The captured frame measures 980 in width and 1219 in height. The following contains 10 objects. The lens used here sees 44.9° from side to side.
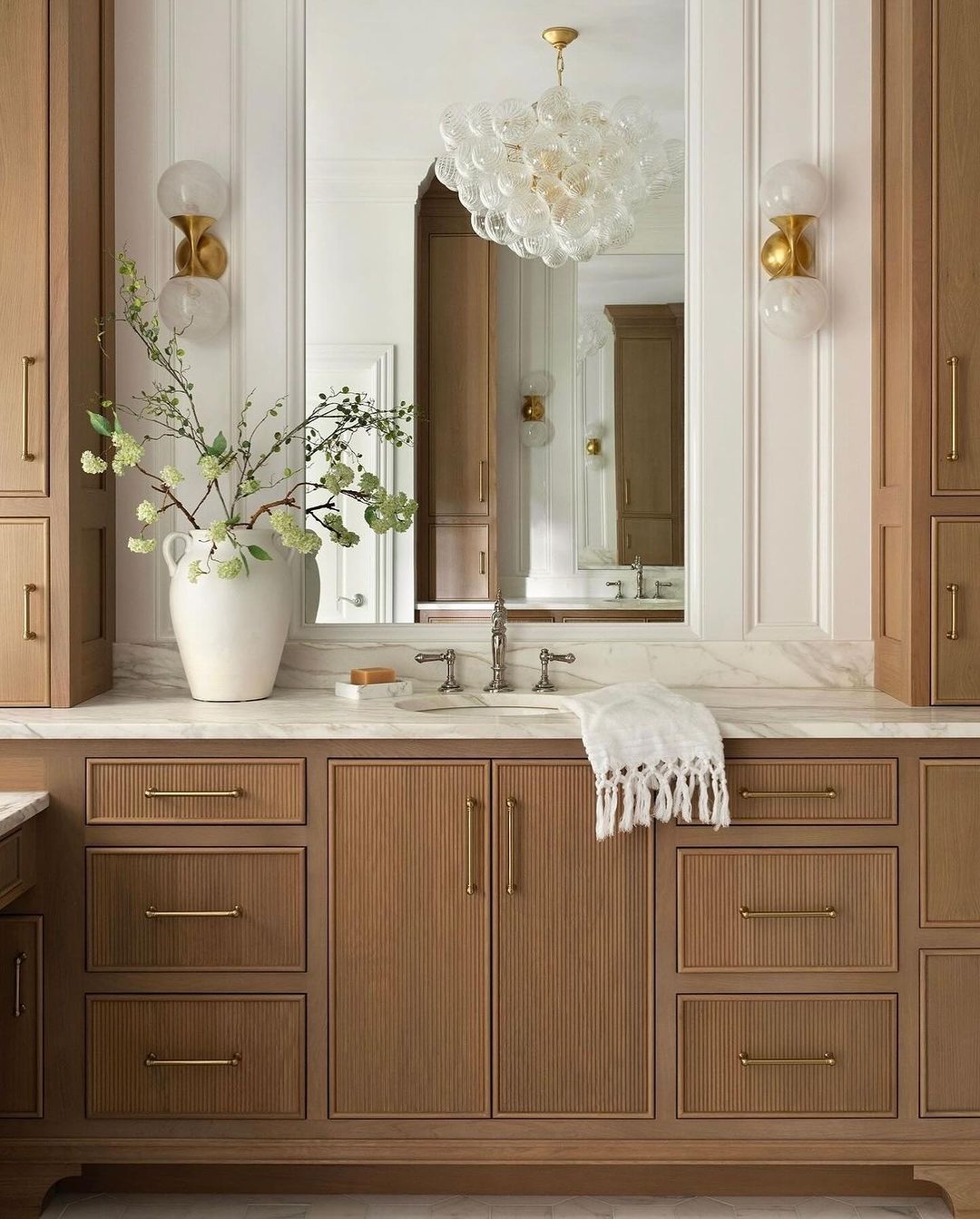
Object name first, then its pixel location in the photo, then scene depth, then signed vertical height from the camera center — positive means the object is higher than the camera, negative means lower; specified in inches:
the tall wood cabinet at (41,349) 93.0 +20.8
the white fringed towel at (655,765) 84.2 -10.8
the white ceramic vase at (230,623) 95.7 -0.8
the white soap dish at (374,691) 99.4 -6.6
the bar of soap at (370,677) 100.7 -5.5
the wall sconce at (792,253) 102.5 +31.6
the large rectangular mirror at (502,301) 106.6 +28.3
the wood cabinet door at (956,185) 92.9 +33.6
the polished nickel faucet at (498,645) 105.8 -2.9
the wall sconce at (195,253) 103.1 +31.8
